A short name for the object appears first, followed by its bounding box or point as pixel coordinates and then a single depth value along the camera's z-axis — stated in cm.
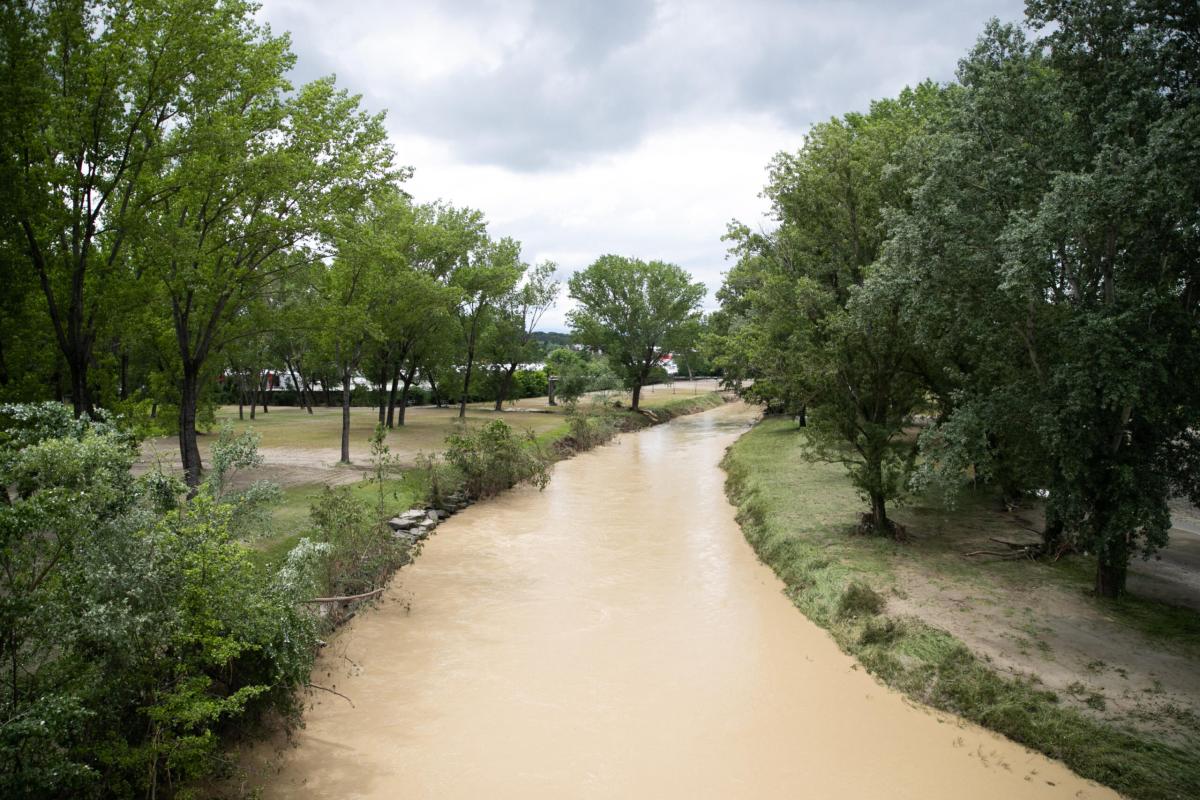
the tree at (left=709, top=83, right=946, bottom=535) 1237
